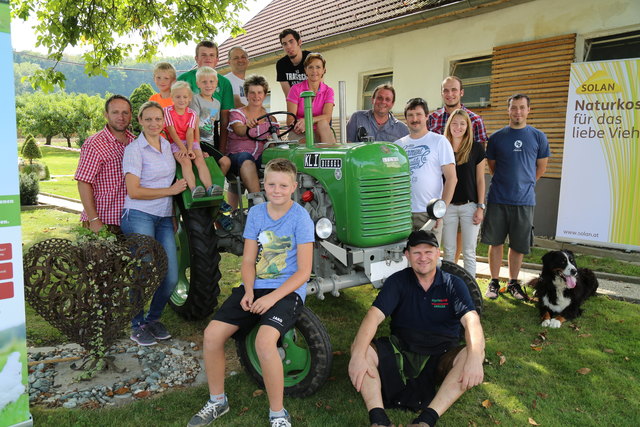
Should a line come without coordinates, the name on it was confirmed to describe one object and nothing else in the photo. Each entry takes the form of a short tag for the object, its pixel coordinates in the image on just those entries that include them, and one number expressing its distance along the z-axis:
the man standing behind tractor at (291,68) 5.26
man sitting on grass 2.65
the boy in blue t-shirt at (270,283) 2.63
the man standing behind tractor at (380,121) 4.50
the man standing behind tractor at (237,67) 5.25
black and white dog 4.11
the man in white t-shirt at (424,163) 3.93
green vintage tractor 3.04
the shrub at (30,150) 19.54
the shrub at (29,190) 10.63
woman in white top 3.38
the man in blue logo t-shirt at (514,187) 4.58
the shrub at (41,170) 15.63
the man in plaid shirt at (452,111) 4.55
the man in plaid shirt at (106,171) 3.33
